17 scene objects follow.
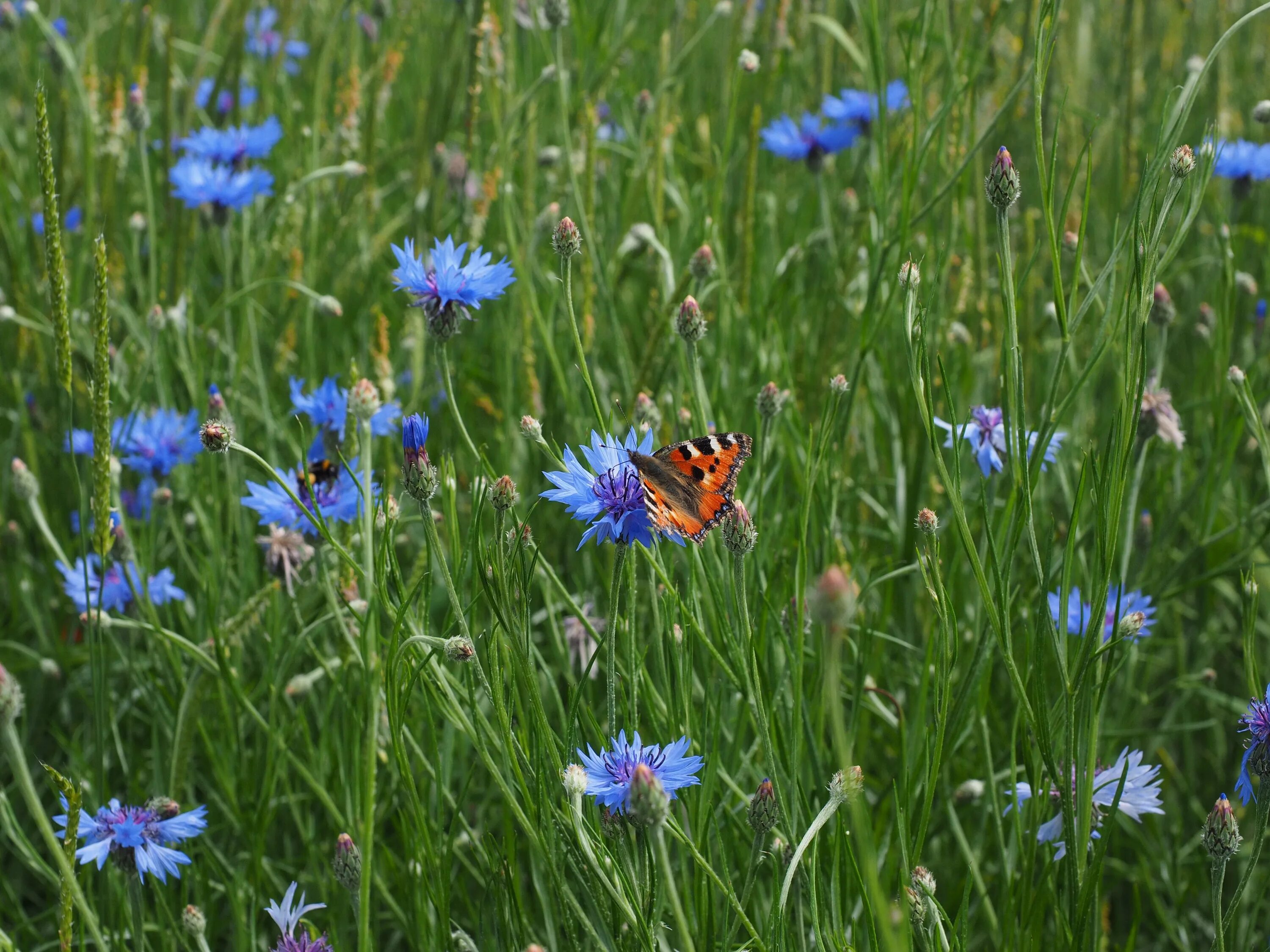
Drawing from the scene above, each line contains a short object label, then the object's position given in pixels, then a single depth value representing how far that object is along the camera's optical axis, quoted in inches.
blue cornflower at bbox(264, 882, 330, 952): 40.5
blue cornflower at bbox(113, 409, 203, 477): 46.1
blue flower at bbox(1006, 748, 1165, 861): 41.4
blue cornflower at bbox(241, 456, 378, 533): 42.8
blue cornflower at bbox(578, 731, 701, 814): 39.9
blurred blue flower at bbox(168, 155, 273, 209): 48.1
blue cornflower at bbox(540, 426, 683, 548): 40.5
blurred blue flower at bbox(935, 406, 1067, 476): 43.1
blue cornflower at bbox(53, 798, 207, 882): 41.4
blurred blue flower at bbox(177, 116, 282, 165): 51.1
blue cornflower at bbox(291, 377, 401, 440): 44.7
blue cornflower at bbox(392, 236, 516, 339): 41.9
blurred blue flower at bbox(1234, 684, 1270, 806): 40.4
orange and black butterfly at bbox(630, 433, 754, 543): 40.6
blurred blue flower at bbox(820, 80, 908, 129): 55.4
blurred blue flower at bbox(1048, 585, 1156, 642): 43.2
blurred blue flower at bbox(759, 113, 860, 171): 56.2
